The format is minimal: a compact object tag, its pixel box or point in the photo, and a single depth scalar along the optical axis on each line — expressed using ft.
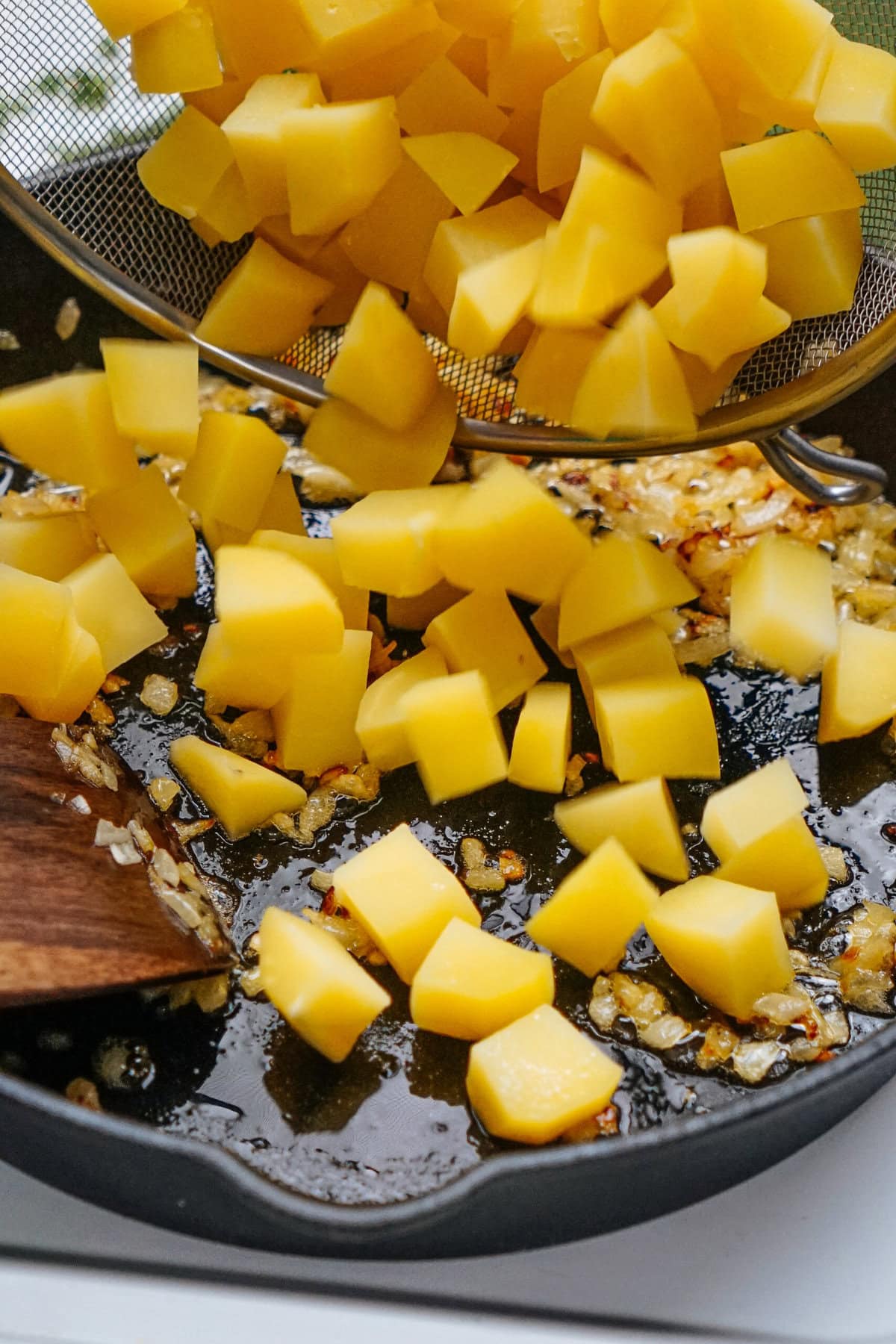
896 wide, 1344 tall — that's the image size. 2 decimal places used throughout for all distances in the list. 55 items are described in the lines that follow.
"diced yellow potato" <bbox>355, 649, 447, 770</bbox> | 1.53
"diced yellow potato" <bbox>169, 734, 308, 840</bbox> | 1.50
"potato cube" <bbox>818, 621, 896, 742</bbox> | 1.54
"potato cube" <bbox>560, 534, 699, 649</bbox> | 1.55
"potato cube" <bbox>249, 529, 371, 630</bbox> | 1.58
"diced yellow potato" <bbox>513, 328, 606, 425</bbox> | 1.53
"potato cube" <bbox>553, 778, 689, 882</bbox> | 1.48
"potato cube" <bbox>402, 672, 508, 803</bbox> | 1.51
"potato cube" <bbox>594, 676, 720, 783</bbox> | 1.52
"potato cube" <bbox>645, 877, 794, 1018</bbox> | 1.41
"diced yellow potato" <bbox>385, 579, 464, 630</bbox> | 1.61
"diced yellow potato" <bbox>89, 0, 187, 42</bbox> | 1.51
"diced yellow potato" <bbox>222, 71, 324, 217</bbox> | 1.50
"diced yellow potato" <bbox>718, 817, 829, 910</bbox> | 1.45
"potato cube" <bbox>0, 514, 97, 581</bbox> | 1.60
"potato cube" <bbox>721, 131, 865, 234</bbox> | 1.47
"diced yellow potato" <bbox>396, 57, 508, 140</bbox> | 1.52
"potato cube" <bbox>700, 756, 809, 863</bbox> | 1.46
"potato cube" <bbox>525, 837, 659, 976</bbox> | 1.43
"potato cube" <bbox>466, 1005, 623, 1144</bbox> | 1.36
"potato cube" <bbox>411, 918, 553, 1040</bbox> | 1.40
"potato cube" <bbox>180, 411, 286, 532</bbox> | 1.59
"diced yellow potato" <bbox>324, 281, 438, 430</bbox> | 1.53
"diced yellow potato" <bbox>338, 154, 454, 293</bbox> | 1.54
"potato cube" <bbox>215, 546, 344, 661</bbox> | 1.49
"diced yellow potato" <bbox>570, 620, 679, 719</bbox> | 1.56
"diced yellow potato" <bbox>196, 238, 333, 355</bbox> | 1.57
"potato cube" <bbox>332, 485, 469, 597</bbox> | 1.52
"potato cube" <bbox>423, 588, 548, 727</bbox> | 1.56
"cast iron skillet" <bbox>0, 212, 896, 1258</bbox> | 1.29
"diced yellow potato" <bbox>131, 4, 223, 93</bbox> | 1.52
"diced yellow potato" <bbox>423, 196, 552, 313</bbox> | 1.51
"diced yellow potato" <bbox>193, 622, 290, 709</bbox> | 1.53
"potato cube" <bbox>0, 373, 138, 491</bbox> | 1.56
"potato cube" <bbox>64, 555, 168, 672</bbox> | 1.56
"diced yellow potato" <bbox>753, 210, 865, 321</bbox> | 1.52
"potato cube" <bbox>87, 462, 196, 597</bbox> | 1.61
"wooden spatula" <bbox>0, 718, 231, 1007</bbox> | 1.37
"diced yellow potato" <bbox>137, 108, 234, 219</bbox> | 1.56
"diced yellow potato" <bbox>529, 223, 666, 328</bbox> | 1.47
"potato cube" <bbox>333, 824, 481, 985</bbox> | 1.43
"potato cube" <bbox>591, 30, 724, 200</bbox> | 1.45
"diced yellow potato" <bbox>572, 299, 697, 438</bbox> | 1.49
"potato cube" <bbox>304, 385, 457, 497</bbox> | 1.60
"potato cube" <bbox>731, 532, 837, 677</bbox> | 1.56
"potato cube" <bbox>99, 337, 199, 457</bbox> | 1.55
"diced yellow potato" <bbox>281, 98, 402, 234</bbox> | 1.48
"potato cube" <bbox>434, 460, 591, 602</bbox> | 1.51
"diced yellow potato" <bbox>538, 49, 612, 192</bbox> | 1.49
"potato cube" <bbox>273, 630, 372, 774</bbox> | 1.54
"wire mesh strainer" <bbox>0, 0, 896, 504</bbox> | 1.60
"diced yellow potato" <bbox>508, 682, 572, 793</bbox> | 1.52
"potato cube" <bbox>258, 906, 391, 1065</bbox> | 1.39
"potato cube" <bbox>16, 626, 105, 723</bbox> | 1.52
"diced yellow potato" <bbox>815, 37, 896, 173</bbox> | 1.46
